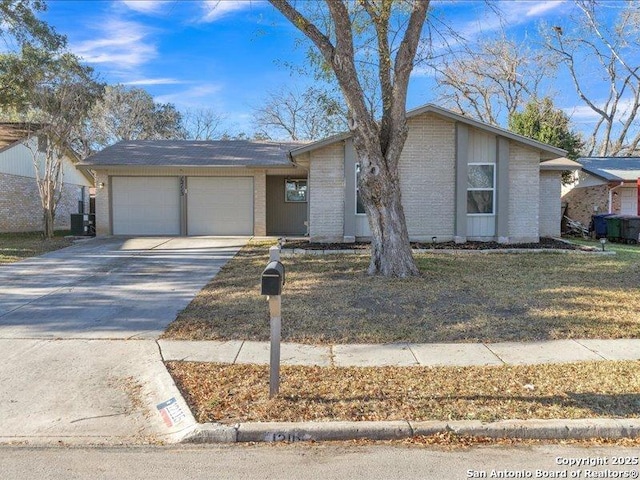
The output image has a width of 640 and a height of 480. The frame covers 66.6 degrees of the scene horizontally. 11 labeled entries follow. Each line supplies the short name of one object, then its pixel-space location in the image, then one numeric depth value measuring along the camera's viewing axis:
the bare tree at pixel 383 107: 9.03
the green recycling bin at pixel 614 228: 18.45
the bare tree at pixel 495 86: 30.83
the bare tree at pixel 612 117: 32.38
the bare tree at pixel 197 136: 43.19
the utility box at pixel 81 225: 19.80
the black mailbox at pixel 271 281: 4.07
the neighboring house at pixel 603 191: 21.19
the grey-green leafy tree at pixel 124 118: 39.28
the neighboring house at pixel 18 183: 22.00
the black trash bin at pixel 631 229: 17.80
